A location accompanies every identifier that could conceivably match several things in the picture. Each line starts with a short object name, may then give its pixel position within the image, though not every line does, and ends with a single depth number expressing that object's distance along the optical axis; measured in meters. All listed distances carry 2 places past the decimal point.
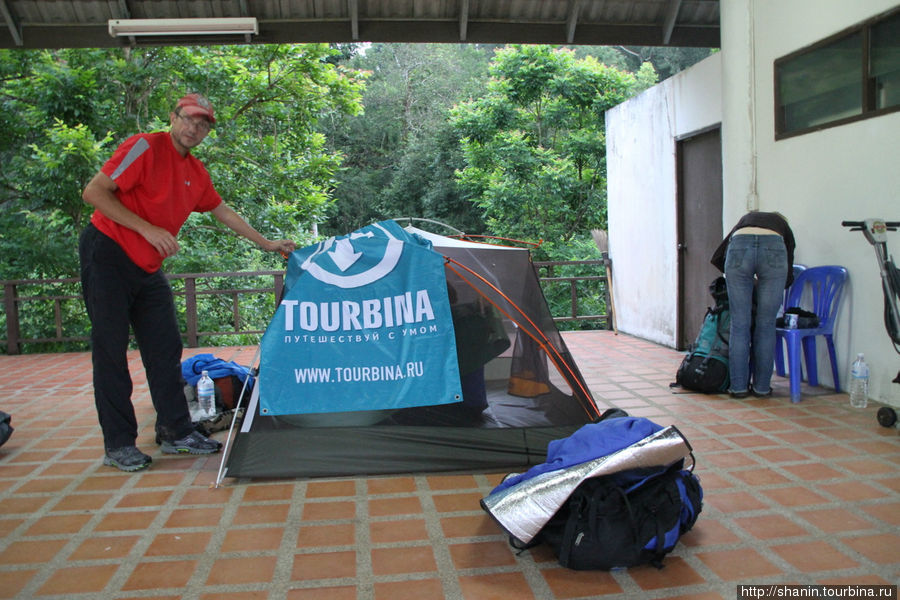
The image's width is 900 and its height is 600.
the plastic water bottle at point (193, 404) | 3.91
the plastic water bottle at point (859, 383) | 3.89
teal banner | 3.11
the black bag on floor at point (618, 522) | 2.17
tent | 3.11
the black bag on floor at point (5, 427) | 3.58
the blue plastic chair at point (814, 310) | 4.14
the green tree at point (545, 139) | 12.67
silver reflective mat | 2.24
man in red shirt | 3.00
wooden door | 5.64
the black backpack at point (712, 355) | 4.43
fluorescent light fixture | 5.34
